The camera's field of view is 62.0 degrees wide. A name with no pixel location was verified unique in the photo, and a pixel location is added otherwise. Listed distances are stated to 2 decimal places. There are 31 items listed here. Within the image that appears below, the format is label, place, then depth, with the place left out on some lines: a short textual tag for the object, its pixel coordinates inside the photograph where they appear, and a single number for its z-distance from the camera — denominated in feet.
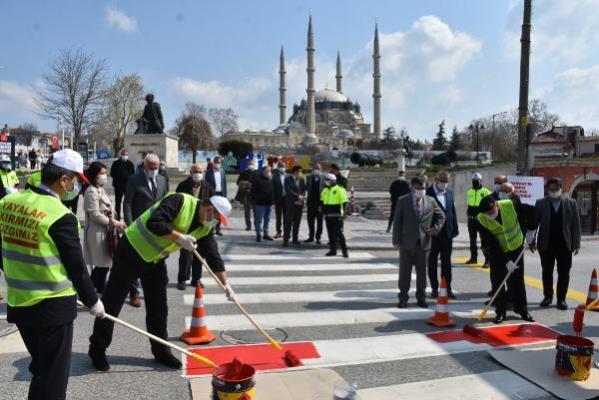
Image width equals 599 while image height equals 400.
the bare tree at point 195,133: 231.91
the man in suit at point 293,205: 42.41
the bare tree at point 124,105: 173.37
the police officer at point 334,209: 37.47
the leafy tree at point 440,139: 314.76
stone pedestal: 90.43
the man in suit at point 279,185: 44.68
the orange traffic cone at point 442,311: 21.90
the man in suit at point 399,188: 47.70
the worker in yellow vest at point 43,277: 10.96
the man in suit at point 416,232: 25.18
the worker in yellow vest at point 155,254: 15.30
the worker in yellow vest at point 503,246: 22.77
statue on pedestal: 89.93
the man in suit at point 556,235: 25.82
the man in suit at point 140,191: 25.55
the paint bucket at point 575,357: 15.57
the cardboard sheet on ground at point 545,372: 14.97
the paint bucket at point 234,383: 12.37
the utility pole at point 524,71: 42.52
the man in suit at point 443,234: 27.43
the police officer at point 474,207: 37.60
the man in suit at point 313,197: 43.86
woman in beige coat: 20.98
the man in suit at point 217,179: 43.04
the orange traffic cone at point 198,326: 19.01
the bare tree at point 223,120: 338.95
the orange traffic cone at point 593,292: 25.07
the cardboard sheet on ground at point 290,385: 14.33
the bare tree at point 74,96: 84.12
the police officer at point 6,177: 27.66
